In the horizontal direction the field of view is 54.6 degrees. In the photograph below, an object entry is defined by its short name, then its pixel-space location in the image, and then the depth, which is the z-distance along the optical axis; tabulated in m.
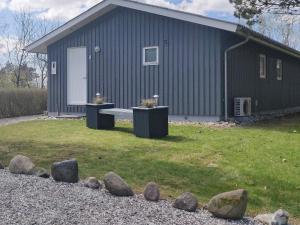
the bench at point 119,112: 6.18
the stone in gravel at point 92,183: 3.06
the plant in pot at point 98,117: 6.78
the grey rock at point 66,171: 3.19
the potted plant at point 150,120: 5.75
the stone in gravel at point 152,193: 2.84
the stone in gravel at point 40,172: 3.33
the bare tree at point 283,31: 24.40
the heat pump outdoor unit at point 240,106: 8.09
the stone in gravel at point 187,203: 2.66
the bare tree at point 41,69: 20.05
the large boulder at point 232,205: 2.55
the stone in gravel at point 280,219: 2.46
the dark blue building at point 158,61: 7.75
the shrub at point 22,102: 10.63
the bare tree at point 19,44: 19.88
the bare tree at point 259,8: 8.43
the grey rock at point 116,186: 2.90
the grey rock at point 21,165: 3.41
